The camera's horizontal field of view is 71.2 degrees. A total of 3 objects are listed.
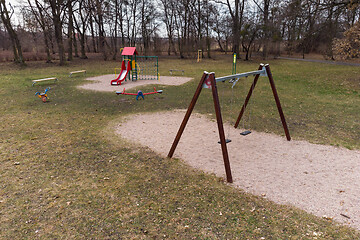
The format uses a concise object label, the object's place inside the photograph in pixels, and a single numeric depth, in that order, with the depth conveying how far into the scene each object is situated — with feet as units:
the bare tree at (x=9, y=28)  65.26
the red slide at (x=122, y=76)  47.21
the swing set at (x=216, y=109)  14.25
